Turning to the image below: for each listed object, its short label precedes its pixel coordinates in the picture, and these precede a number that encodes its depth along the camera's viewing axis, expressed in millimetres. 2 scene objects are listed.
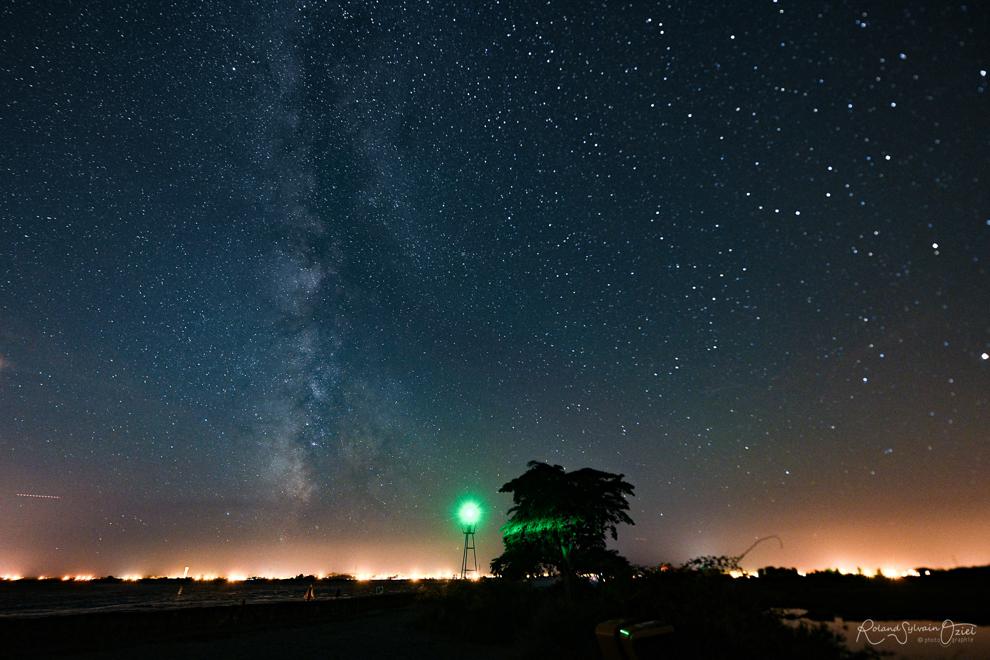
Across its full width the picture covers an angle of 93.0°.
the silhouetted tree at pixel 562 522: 22219
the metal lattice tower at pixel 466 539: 36912
